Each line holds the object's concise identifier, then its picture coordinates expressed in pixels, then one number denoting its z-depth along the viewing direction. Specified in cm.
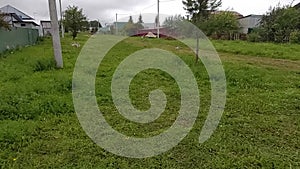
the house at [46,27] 2103
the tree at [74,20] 1624
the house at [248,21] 1901
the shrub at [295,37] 1092
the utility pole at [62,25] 1697
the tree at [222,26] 1616
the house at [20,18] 2013
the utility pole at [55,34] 580
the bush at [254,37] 1318
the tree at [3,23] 783
